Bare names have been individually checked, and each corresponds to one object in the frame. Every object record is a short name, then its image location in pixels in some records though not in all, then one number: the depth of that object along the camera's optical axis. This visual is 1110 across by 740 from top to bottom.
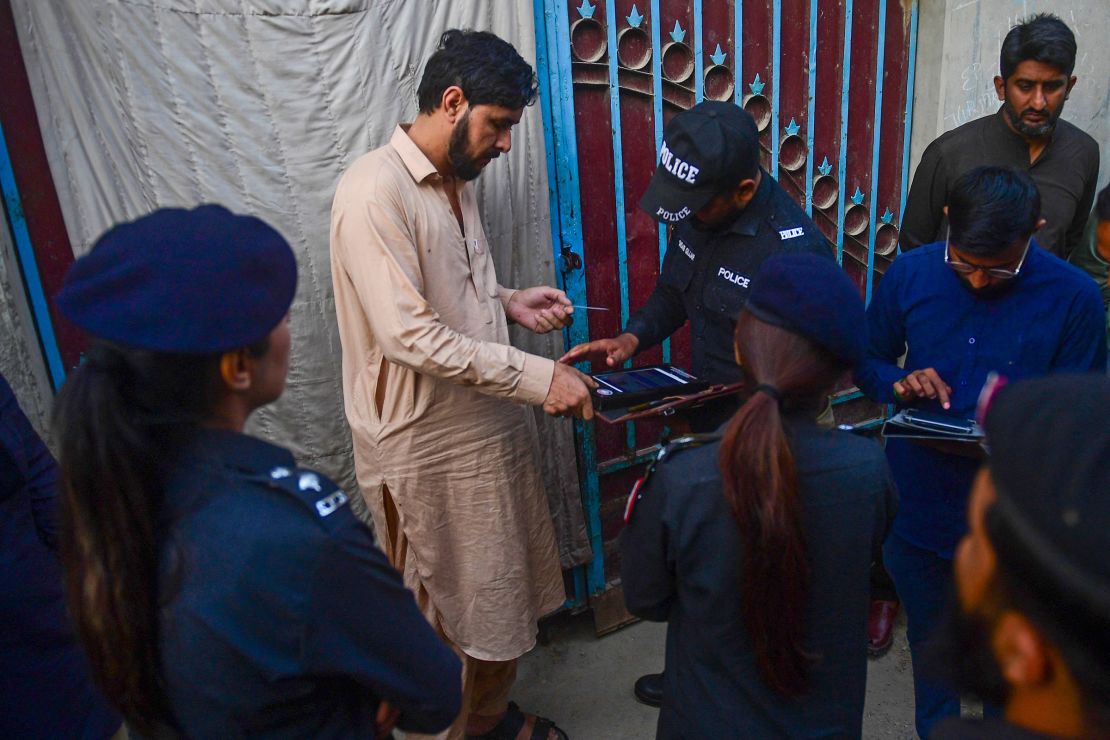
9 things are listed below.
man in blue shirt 1.97
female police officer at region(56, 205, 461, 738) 0.97
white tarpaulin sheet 2.16
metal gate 2.88
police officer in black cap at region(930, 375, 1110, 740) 0.63
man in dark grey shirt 2.85
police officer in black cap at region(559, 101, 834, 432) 2.16
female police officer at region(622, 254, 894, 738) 1.33
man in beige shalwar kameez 2.08
